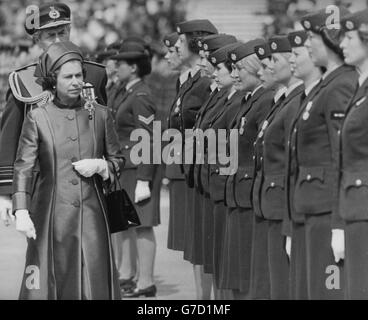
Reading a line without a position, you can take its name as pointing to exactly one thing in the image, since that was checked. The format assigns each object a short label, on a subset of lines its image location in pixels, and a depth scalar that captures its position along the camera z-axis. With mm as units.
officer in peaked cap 15350
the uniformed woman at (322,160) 13545
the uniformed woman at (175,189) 20307
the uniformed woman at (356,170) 12901
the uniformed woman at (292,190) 14099
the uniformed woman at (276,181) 14863
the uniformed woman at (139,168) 21340
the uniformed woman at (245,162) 16129
